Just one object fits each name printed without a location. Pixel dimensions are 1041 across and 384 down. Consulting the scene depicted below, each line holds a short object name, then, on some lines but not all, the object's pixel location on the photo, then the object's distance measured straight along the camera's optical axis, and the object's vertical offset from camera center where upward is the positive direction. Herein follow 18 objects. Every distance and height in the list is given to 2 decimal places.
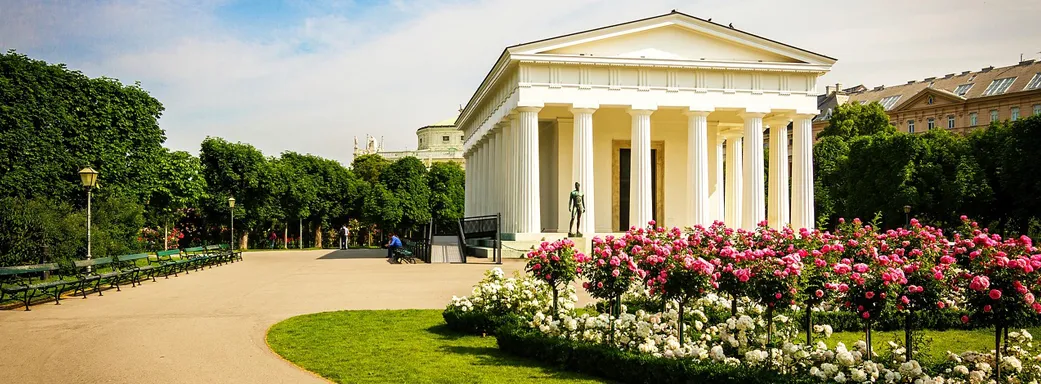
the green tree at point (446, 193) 86.62 +2.16
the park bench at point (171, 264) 28.49 -1.82
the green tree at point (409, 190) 83.06 +2.33
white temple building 36.94 +5.03
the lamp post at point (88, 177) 24.49 +1.09
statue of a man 35.19 +0.35
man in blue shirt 37.81 -1.44
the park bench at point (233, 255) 39.42 -2.10
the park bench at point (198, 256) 32.68 -1.82
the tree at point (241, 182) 61.94 +2.41
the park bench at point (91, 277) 20.81 -1.67
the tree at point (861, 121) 79.44 +8.76
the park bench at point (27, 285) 18.02 -1.63
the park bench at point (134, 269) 24.06 -1.68
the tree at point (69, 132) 30.73 +3.42
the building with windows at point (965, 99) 79.62 +11.69
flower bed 8.92 -1.15
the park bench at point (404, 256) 35.16 -1.86
